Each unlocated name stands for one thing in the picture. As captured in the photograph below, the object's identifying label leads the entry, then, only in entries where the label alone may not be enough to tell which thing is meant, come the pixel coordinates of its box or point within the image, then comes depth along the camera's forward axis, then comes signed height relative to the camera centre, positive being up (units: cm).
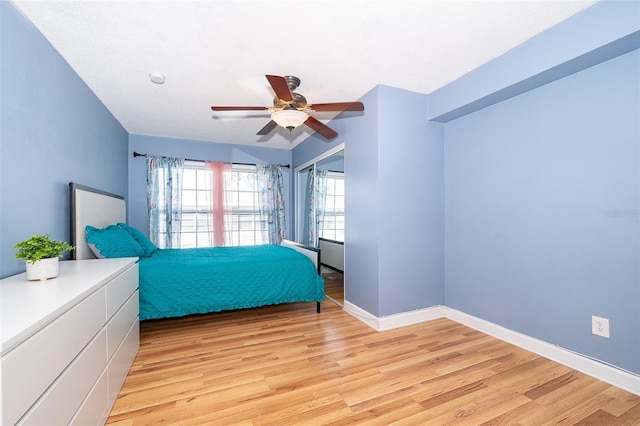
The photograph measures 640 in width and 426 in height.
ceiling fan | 219 +88
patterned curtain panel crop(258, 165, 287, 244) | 496 +19
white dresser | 80 -51
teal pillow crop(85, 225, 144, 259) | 231 -27
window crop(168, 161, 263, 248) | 461 +10
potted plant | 133 -22
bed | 238 -59
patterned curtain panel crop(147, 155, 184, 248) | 429 +22
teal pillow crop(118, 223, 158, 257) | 306 -32
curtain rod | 424 +90
